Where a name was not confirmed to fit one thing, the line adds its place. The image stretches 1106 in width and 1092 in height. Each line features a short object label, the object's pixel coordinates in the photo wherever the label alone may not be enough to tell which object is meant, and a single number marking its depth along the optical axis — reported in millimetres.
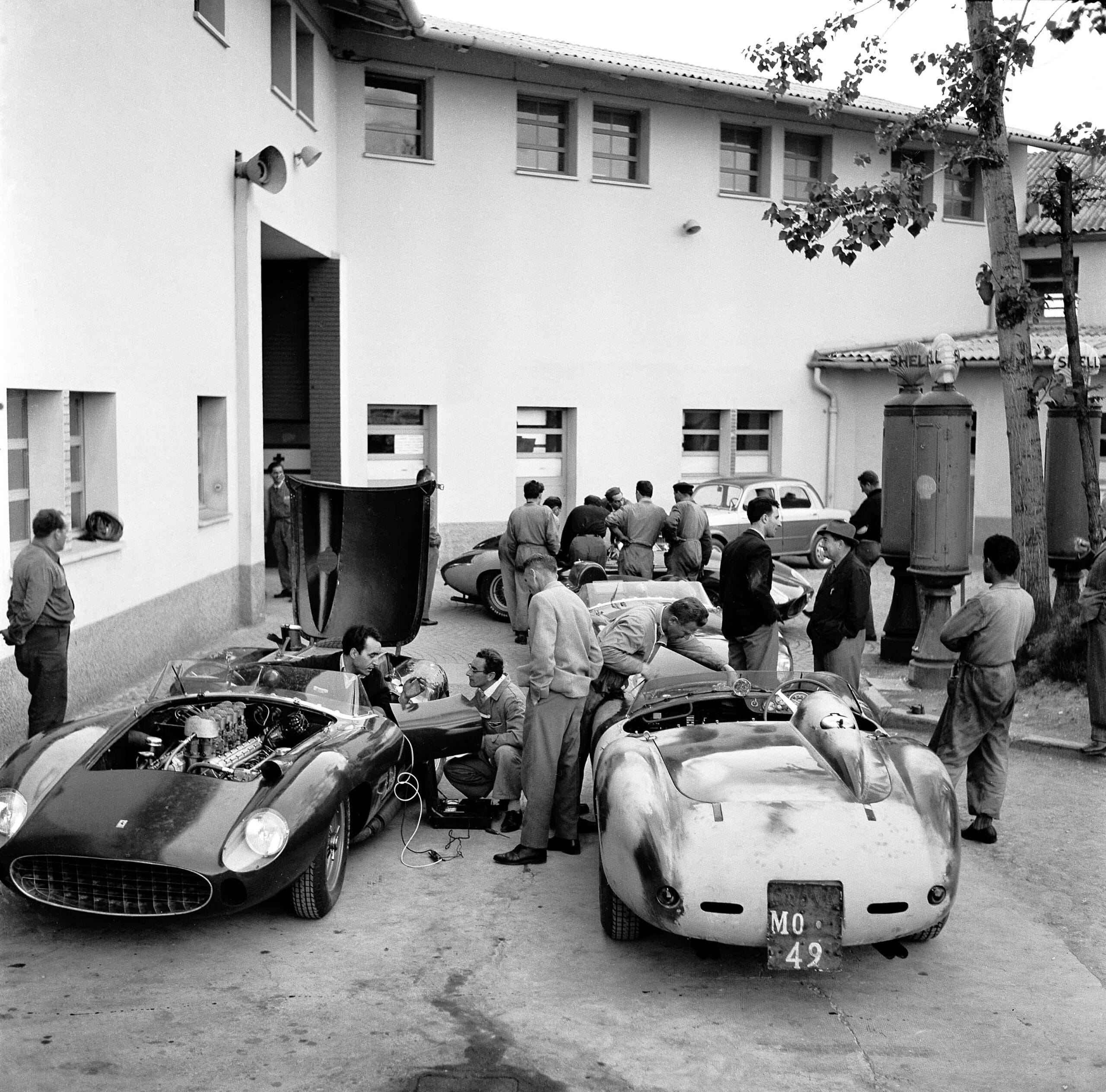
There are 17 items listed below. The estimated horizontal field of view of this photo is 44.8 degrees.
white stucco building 10852
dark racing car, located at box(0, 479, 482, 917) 5844
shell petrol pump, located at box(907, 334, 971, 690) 12438
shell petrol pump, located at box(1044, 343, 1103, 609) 12727
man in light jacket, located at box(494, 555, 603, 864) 7398
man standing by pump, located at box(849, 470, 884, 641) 16375
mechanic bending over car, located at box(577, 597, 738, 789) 7832
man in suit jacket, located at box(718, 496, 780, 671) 10125
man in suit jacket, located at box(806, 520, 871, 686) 9906
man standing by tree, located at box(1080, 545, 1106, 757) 9570
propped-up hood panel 11398
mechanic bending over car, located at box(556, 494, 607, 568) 14688
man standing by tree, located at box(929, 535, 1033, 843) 7797
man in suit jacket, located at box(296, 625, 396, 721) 8219
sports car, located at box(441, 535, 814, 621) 15117
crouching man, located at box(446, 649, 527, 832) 8180
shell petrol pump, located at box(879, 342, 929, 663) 13328
